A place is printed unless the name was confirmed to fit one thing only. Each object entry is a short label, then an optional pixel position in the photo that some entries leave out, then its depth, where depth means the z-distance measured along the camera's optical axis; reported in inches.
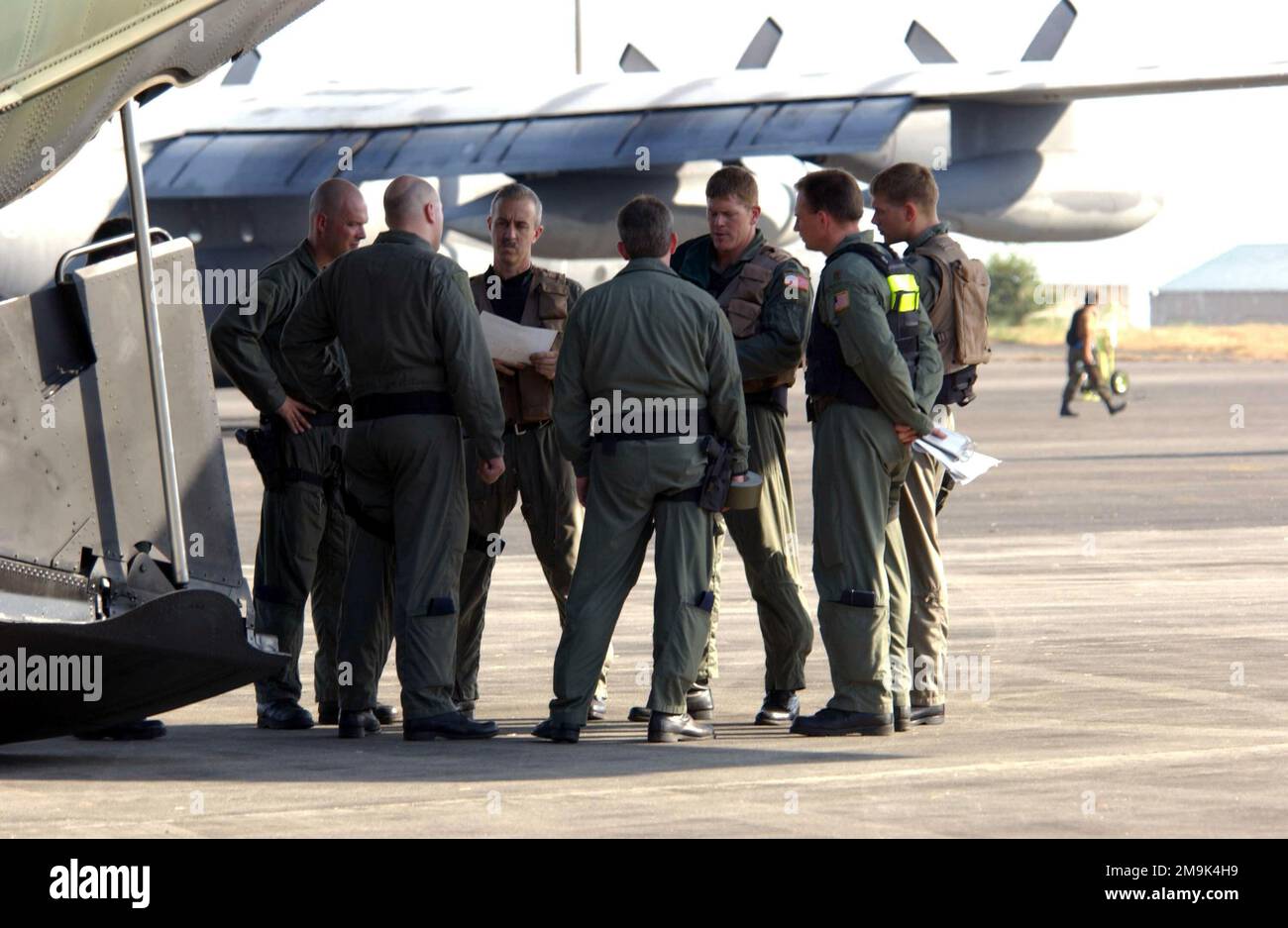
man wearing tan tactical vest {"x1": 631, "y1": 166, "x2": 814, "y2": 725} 740.6
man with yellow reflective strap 692.7
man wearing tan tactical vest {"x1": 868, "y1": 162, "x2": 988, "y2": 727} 736.3
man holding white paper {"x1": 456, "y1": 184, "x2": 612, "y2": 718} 768.9
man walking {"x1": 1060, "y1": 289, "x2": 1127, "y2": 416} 2662.4
